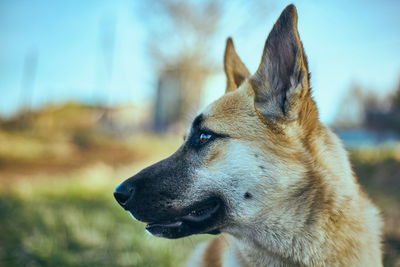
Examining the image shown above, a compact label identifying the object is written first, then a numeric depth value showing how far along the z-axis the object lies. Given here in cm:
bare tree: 945
